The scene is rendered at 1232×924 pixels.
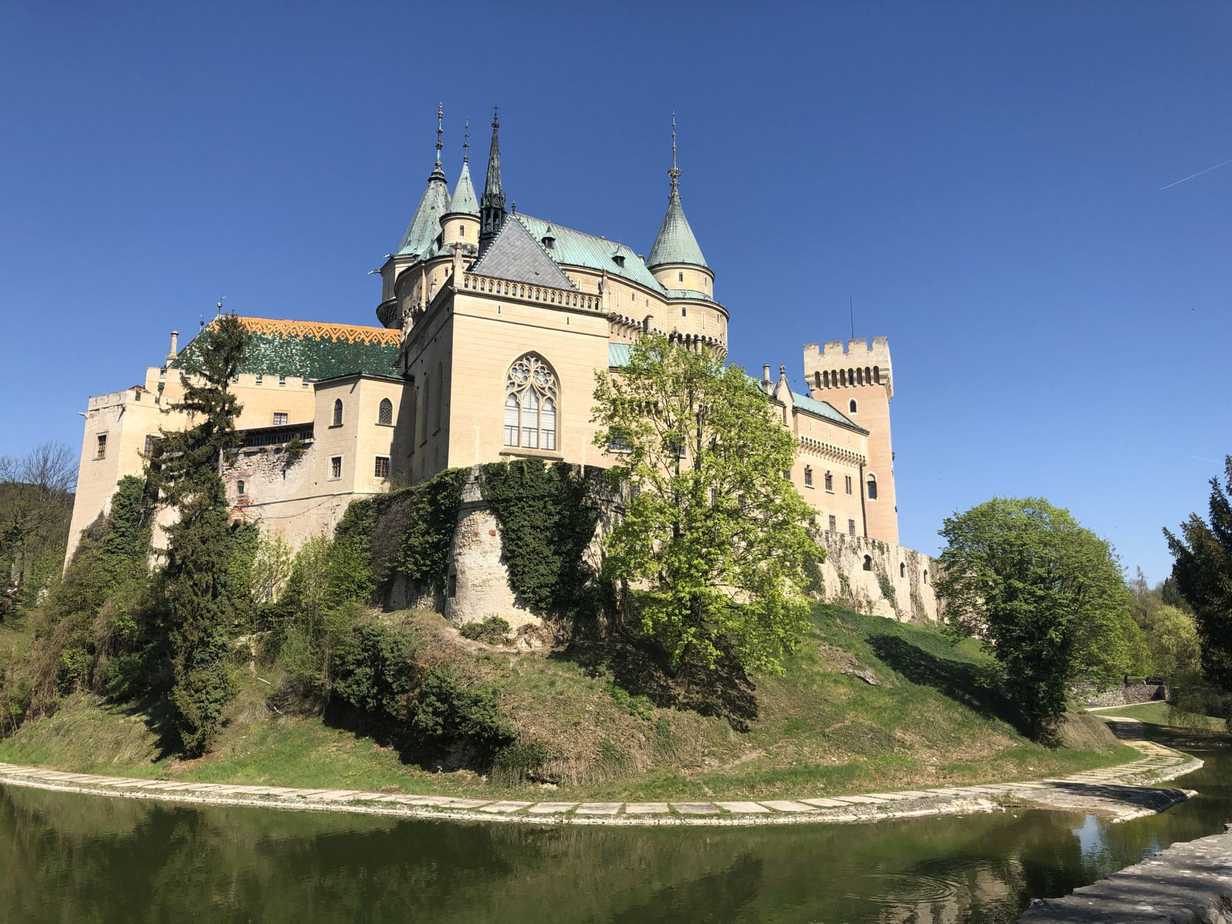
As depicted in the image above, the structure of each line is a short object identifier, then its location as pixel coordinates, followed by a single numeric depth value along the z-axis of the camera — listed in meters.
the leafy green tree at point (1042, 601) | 34.59
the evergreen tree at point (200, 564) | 29.67
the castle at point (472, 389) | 36.44
